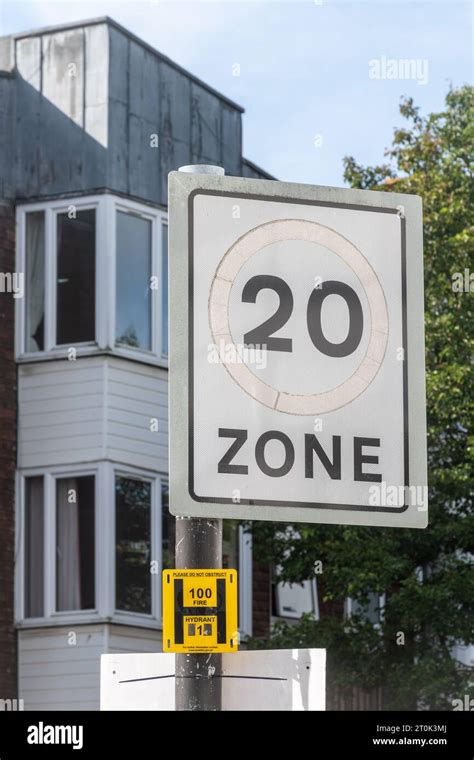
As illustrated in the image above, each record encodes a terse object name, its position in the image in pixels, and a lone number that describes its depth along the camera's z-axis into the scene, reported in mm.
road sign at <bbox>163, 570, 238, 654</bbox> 7895
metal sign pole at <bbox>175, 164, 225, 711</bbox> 7852
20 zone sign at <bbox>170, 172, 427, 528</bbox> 7676
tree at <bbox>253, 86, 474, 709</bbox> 36219
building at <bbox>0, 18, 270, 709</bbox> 41344
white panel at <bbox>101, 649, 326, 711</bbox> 7633
